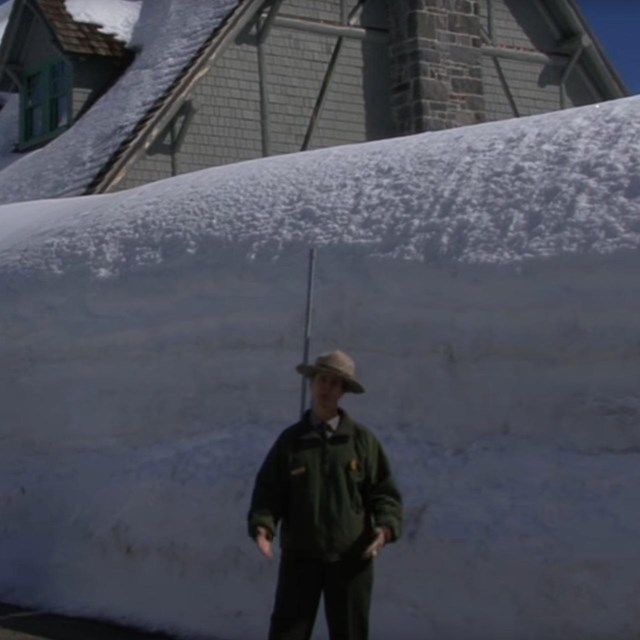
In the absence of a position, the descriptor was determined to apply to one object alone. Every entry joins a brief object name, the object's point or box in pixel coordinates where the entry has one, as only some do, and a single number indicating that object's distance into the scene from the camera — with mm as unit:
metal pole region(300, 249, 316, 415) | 7840
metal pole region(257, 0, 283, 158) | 17938
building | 17344
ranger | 6023
